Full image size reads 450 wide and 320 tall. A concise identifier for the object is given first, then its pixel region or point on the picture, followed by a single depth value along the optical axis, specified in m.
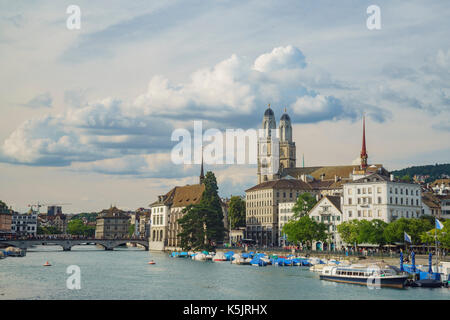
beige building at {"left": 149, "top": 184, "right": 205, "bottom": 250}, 152.12
